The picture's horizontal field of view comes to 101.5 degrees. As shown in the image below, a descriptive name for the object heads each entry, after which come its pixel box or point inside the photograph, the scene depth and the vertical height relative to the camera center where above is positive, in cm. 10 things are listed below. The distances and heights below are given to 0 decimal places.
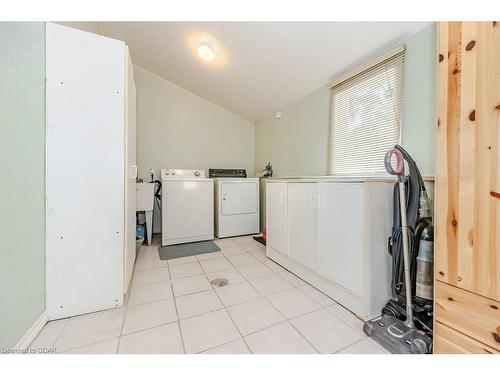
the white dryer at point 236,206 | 340 -33
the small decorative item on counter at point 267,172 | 368 +28
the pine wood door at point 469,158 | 82 +13
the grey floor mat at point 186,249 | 270 -90
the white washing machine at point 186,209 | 303 -35
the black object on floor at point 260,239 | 318 -85
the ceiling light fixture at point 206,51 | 246 +169
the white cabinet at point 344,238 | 139 -41
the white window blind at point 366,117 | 178 +69
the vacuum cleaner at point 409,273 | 117 -55
